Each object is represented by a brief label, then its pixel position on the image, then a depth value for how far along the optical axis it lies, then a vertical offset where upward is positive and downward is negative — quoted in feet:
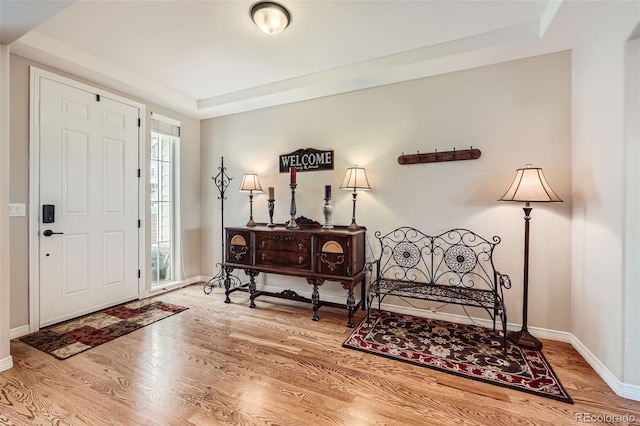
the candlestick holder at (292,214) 10.89 -0.14
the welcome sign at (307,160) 11.21 +2.09
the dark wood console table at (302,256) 9.27 -1.62
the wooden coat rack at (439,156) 8.93 +1.82
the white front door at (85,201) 8.91 +0.30
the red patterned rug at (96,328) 7.70 -3.72
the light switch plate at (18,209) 8.14 +0.00
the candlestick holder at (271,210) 11.67 -0.01
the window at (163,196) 12.44 +0.65
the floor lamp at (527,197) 7.30 +0.39
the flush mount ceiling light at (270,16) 6.85 +4.87
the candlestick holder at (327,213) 10.50 -0.09
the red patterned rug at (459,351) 6.23 -3.69
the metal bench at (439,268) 8.37 -1.91
